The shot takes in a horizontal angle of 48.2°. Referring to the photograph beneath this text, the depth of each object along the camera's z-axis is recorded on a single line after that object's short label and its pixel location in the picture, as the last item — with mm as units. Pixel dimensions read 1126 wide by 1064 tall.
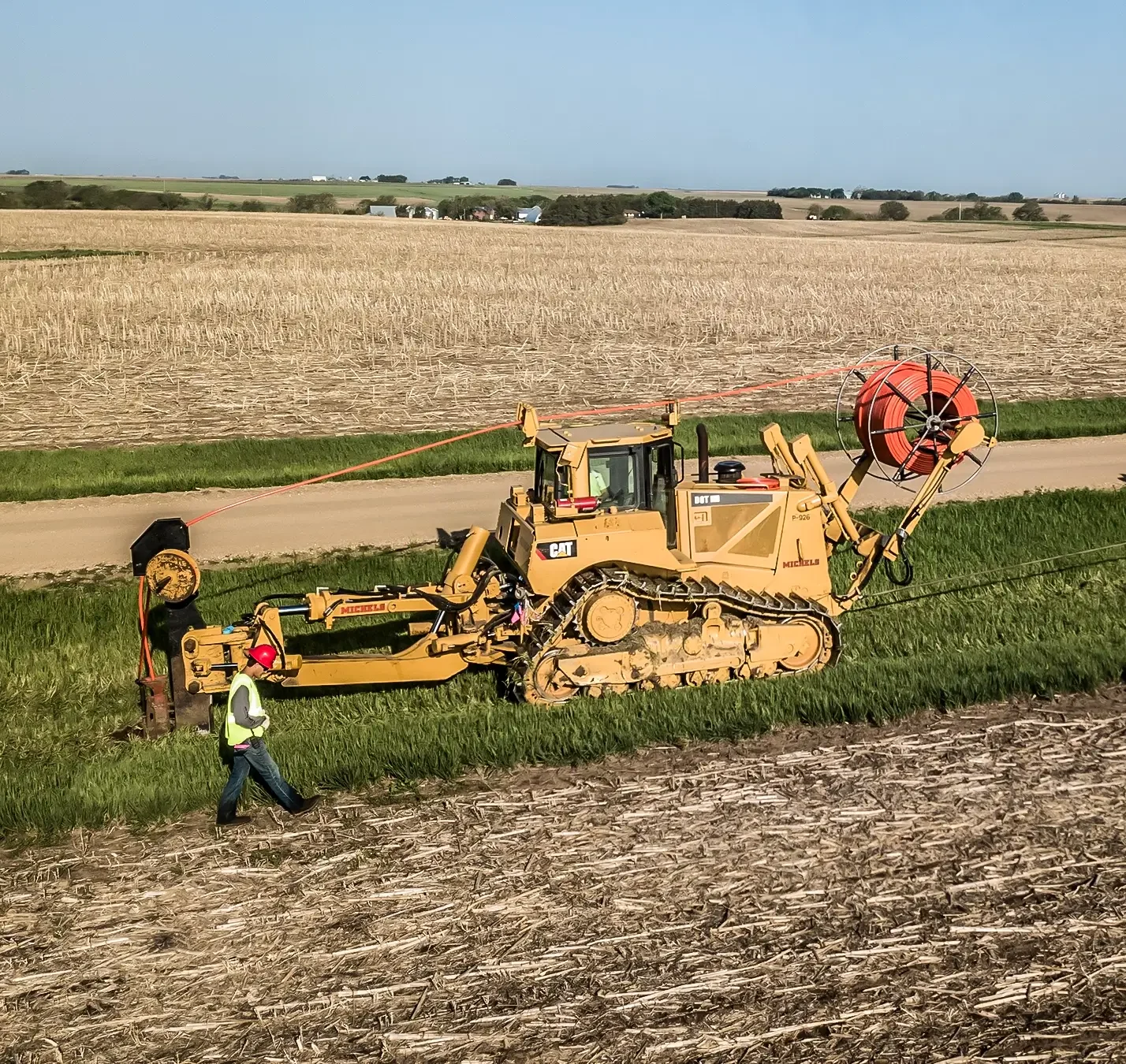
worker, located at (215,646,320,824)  9859
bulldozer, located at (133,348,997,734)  11547
